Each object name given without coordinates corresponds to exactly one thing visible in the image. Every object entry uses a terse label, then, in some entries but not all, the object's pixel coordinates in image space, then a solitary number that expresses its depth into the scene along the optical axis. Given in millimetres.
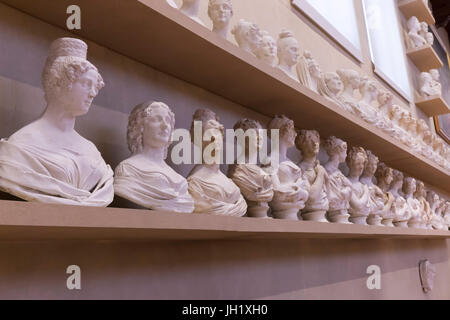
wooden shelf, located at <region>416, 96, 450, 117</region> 4684
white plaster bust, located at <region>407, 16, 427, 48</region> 4883
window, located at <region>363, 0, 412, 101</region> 4105
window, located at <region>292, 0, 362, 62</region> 2924
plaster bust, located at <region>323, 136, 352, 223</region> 2066
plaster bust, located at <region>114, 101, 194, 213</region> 1133
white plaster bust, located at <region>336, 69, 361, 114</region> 2639
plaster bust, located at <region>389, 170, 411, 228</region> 2771
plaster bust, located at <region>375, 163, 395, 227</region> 2611
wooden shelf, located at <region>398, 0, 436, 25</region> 5011
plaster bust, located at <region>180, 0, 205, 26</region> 1536
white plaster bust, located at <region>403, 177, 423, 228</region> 2996
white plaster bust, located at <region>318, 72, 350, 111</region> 2281
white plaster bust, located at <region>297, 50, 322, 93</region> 2189
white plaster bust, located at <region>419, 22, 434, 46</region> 5045
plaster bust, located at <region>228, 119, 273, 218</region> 1530
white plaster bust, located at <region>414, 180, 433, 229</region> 3188
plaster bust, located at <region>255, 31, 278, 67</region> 1787
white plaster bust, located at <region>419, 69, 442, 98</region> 4746
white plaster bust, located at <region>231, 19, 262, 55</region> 1727
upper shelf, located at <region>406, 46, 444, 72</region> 4867
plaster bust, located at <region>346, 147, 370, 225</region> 2262
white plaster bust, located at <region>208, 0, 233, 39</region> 1610
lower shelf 827
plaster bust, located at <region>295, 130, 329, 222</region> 1897
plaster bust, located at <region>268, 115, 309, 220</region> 1679
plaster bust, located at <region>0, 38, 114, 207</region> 877
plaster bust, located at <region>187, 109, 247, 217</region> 1318
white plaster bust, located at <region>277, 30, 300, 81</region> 1983
